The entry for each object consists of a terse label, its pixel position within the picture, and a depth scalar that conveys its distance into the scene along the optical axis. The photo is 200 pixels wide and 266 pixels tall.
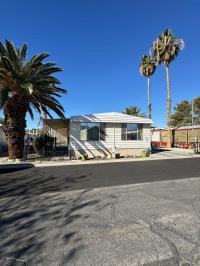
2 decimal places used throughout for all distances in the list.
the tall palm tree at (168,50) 26.50
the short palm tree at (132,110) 43.34
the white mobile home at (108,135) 17.12
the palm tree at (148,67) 31.31
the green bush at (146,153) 17.66
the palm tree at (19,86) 13.73
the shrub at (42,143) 17.42
